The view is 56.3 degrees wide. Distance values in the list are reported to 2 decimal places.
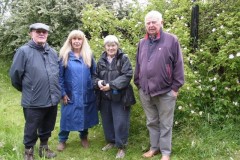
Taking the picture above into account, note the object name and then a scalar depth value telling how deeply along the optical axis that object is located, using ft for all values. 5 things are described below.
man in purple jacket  8.68
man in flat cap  8.96
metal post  11.68
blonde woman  10.04
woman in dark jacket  9.58
